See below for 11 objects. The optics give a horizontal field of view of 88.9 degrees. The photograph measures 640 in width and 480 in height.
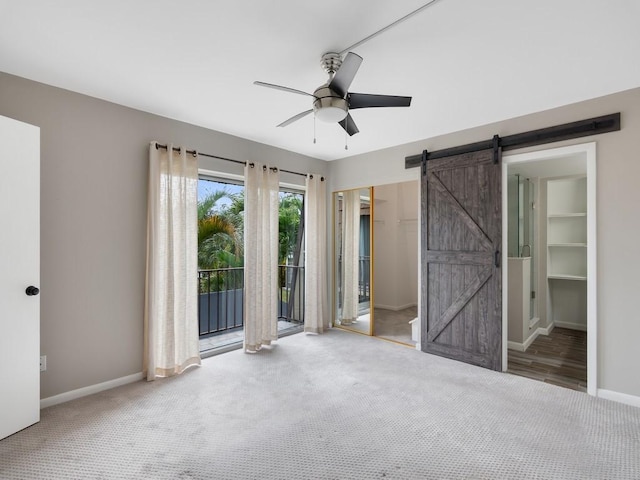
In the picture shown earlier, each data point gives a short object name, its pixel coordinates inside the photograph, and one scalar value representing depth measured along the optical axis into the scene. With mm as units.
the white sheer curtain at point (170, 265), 3102
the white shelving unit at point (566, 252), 4840
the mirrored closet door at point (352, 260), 4938
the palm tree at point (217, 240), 4656
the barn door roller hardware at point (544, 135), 2740
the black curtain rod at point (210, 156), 3262
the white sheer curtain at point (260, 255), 3877
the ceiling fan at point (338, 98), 2012
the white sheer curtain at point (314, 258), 4656
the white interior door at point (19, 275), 2182
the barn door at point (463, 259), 3369
